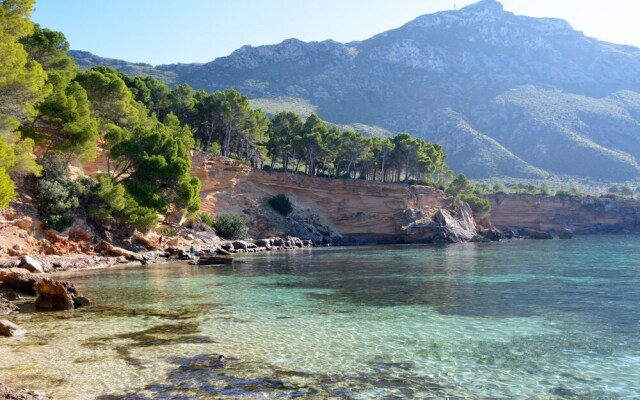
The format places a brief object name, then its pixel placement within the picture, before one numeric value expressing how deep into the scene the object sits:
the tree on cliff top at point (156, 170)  36.72
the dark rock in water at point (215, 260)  31.48
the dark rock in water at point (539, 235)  77.88
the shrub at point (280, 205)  58.69
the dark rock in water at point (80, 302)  15.36
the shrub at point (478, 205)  78.31
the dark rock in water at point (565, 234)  78.31
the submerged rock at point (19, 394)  6.73
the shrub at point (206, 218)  48.56
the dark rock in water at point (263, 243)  48.69
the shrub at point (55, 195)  29.47
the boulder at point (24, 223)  27.31
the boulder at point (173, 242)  39.69
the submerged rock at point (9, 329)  11.10
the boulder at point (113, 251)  32.28
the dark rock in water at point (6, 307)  14.17
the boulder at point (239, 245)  45.34
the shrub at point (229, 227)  49.22
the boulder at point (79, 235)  30.97
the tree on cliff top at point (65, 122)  29.58
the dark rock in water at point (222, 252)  40.06
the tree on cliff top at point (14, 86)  21.19
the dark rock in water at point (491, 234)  71.00
